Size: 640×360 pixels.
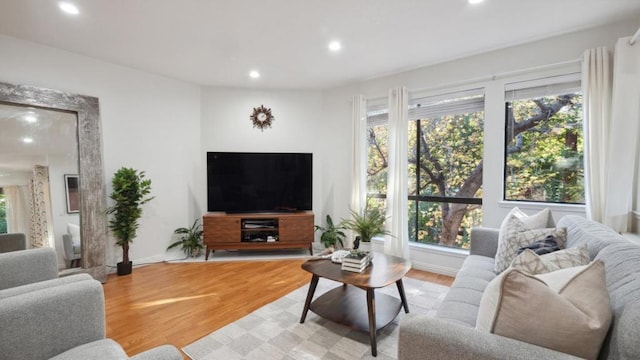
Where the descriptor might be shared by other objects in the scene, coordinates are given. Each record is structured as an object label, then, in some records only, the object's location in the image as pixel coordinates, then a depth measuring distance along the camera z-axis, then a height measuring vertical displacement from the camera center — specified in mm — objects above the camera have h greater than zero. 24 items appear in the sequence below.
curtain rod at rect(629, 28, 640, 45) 2270 +1040
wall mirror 2902 +197
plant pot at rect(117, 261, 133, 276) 3547 -1207
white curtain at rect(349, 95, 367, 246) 4230 +266
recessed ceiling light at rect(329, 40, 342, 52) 2982 +1329
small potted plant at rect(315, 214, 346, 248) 4453 -1058
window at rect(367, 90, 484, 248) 3514 +15
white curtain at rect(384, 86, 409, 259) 3805 -36
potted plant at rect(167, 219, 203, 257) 4234 -1048
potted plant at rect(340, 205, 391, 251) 2604 -554
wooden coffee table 2045 -1145
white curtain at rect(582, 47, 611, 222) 2588 +387
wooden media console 4133 -898
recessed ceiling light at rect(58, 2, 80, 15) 2322 +1372
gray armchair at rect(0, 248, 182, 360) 1231 -694
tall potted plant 3455 -446
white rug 1963 -1270
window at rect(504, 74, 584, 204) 2930 +271
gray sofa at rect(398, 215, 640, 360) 842 -572
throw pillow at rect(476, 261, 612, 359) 892 -473
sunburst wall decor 4656 +870
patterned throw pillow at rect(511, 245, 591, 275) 1309 -446
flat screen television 4309 -176
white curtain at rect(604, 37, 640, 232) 2385 +251
